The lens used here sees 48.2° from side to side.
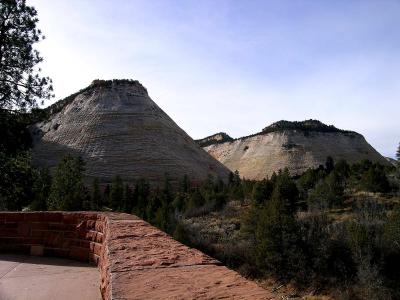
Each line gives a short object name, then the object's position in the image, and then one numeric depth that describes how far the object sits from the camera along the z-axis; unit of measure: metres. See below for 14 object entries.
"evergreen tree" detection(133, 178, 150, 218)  29.79
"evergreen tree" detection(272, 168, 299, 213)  29.22
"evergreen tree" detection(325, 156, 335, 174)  49.11
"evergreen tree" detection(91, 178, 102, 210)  29.98
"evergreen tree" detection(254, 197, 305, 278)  22.33
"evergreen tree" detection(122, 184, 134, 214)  31.50
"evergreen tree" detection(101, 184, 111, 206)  33.14
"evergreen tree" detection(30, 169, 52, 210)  26.86
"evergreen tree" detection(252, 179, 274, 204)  29.96
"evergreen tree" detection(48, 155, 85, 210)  22.36
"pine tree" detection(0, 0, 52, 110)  15.27
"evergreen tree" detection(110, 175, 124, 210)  31.20
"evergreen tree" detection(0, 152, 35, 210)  15.84
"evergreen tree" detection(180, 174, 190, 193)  40.25
